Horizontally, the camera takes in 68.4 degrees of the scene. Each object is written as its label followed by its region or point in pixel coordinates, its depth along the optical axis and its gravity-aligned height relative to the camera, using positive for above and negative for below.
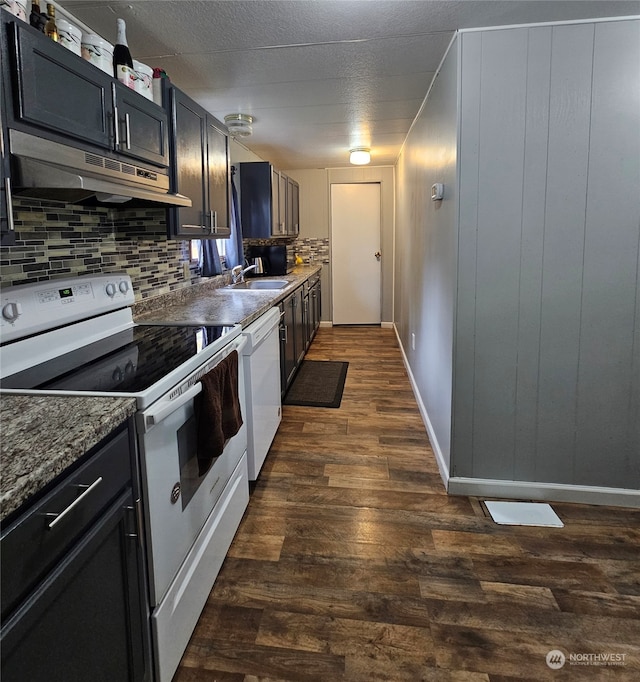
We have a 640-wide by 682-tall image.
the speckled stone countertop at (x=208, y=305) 2.36 -0.22
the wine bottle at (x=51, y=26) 1.43 +0.73
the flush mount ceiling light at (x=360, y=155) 4.97 +1.18
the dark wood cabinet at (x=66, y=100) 1.23 +0.53
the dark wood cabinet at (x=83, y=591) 0.78 -0.62
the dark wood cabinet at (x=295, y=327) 3.51 -0.53
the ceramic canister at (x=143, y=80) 1.91 +0.78
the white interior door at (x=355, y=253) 6.50 +0.19
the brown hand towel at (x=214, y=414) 1.56 -0.51
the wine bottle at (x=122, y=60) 1.82 +0.83
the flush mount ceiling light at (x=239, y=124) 3.55 +1.11
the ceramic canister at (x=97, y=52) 1.60 +0.75
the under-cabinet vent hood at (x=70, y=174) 1.23 +0.29
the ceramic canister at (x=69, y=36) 1.47 +0.74
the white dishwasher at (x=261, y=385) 2.32 -0.64
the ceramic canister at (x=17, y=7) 1.24 +0.70
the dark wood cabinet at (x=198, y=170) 2.29 +0.55
